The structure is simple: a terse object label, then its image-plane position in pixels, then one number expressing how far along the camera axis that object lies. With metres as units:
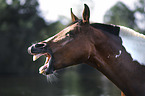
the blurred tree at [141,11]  37.66
